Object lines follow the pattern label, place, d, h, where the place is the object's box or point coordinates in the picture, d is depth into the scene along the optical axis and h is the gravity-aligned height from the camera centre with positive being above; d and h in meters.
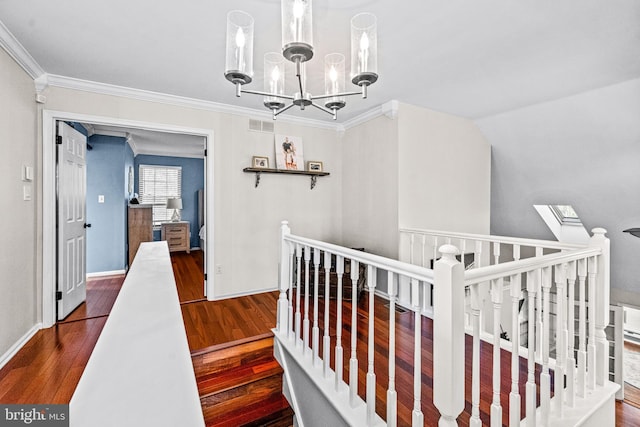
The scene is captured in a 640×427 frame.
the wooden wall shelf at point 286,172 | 3.56 +0.48
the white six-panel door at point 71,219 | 2.88 -0.11
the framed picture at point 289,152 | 3.79 +0.75
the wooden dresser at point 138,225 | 5.27 -0.28
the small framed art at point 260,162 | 3.63 +0.59
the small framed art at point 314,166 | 4.03 +0.61
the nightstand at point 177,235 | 6.42 -0.55
